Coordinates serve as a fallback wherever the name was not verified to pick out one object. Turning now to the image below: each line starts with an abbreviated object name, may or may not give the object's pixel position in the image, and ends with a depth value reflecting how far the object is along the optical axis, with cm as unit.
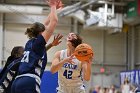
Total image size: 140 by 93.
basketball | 622
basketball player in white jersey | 676
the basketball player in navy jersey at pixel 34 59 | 487
